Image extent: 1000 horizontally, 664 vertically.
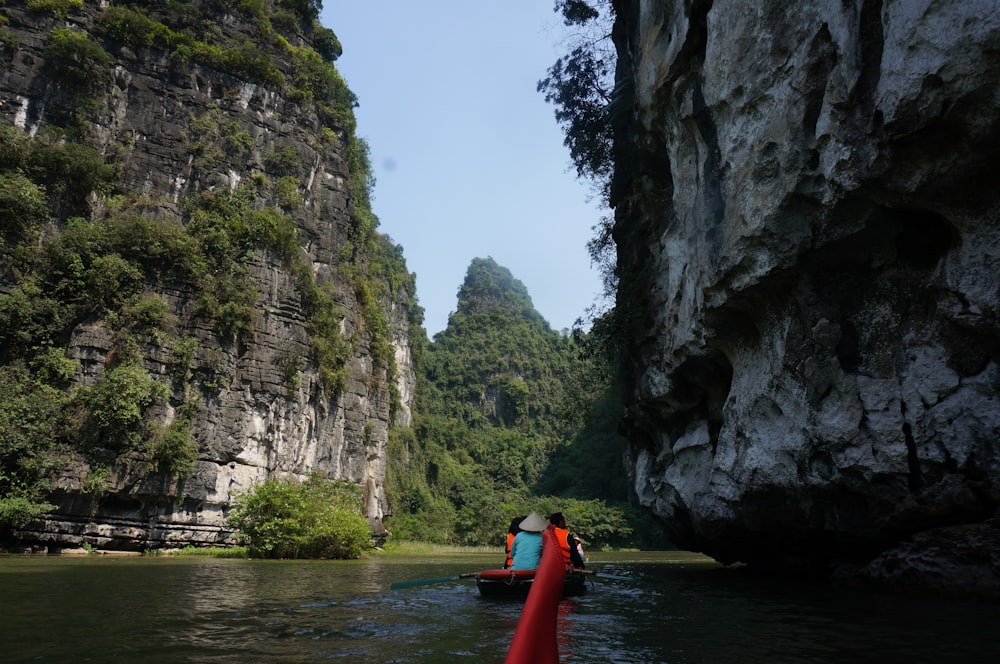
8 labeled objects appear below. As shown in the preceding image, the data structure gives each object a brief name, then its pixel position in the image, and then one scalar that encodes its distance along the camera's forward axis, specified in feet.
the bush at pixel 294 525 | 60.75
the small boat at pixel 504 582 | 26.35
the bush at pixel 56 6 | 76.23
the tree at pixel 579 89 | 59.36
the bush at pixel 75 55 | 75.05
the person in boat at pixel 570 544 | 30.46
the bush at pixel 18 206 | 65.31
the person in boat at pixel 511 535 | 28.45
